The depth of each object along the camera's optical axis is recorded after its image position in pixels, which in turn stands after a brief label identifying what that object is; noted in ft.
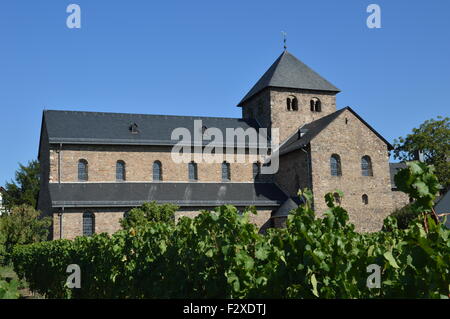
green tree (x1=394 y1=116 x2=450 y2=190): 167.22
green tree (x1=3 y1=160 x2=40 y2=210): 187.94
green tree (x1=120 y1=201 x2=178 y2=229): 85.51
